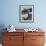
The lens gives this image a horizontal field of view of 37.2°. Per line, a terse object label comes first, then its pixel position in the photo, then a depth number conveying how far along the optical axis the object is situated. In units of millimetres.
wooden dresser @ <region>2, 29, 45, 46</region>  1935
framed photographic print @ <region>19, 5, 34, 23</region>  2186
